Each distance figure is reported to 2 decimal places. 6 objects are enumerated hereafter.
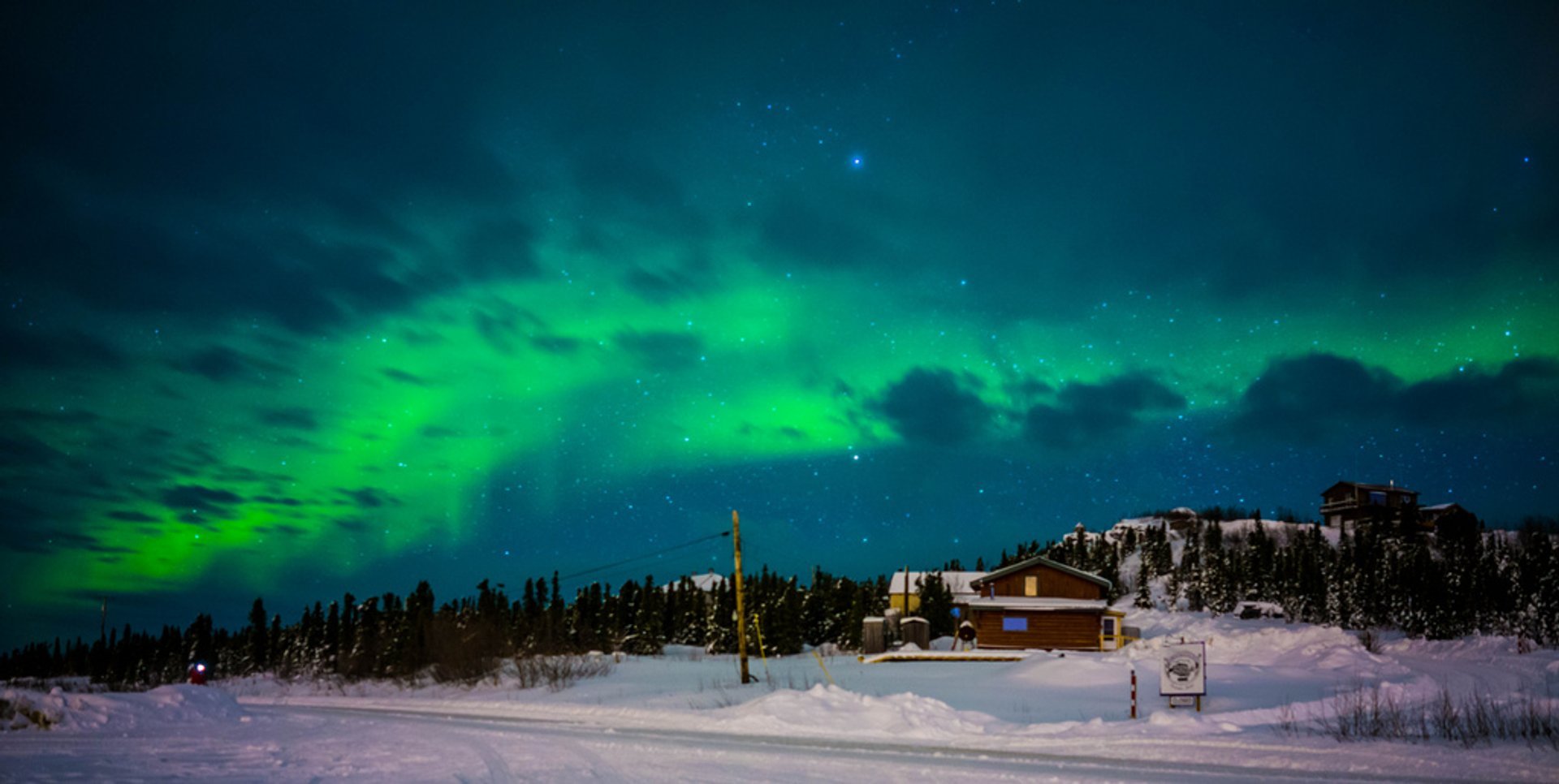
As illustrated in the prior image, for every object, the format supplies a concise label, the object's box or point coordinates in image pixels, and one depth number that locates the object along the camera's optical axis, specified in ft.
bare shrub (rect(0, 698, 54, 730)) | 62.23
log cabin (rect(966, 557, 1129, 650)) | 180.86
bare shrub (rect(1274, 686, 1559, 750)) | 47.24
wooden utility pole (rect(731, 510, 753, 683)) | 105.40
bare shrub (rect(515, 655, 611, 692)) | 118.01
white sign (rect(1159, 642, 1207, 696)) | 66.64
